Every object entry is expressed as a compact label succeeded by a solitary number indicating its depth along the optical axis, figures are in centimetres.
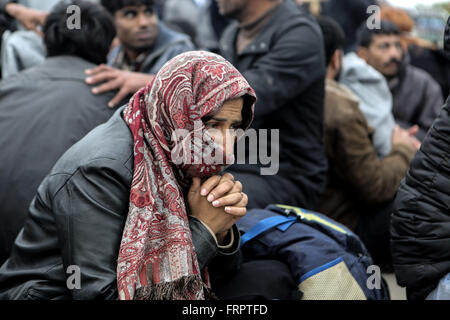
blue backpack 261
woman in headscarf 235
